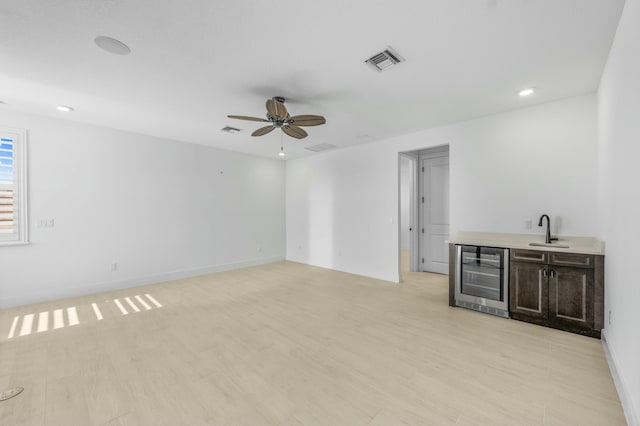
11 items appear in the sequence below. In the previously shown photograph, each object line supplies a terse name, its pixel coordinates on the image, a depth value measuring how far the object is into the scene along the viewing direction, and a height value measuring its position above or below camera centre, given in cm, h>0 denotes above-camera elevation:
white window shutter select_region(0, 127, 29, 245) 382 +36
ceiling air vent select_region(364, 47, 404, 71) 242 +145
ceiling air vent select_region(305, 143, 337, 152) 577 +145
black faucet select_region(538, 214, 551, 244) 338 -29
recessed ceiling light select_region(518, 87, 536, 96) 317 +146
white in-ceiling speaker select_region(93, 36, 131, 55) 222 +143
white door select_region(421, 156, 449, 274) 577 -4
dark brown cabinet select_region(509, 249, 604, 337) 281 -88
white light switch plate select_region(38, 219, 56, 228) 407 -18
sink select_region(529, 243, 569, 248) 321 -40
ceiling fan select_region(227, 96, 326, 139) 296 +111
